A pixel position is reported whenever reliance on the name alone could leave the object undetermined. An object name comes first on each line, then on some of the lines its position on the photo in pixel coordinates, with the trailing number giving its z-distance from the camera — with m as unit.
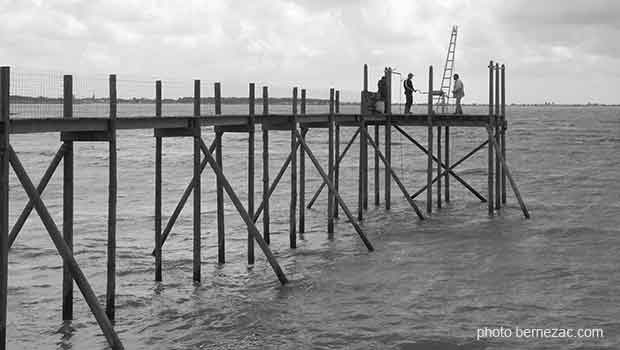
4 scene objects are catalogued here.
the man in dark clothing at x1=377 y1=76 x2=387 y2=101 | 30.53
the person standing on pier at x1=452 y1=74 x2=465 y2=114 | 31.66
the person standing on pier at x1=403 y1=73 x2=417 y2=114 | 31.55
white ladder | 32.09
